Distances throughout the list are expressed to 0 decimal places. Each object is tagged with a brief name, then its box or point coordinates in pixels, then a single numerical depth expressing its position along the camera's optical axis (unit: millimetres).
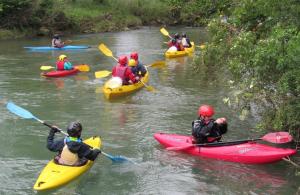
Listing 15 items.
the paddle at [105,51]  16312
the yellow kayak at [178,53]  21275
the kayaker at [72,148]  7516
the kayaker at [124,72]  13844
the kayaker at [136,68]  14850
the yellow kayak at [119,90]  13453
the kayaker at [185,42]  22888
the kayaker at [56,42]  22578
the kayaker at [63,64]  16672
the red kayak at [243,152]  8242
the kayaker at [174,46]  21556
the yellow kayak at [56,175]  7215
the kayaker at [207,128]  8656
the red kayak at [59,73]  16312
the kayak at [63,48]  22469
